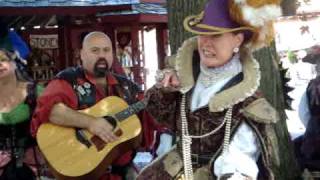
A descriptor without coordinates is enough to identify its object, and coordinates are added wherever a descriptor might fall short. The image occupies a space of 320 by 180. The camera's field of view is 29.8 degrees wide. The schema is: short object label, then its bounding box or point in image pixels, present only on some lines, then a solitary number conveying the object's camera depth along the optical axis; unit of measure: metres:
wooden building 9.20
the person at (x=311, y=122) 4.06
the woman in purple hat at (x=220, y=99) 2.73
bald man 4.09
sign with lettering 10.04
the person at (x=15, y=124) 4.10
